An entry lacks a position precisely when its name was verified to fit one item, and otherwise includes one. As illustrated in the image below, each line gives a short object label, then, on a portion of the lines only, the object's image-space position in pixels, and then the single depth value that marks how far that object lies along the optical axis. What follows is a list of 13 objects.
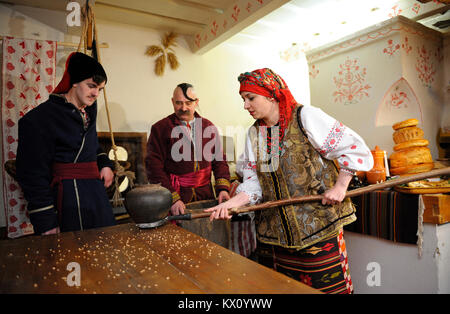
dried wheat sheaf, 4.25
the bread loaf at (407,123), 2.60
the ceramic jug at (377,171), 2.66
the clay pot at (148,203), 1.60
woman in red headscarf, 1.64
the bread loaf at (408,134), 2.59
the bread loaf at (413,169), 2.52
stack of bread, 2.54
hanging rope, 2.45
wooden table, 0.94
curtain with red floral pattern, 2.97
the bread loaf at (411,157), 2.54
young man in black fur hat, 1.80
